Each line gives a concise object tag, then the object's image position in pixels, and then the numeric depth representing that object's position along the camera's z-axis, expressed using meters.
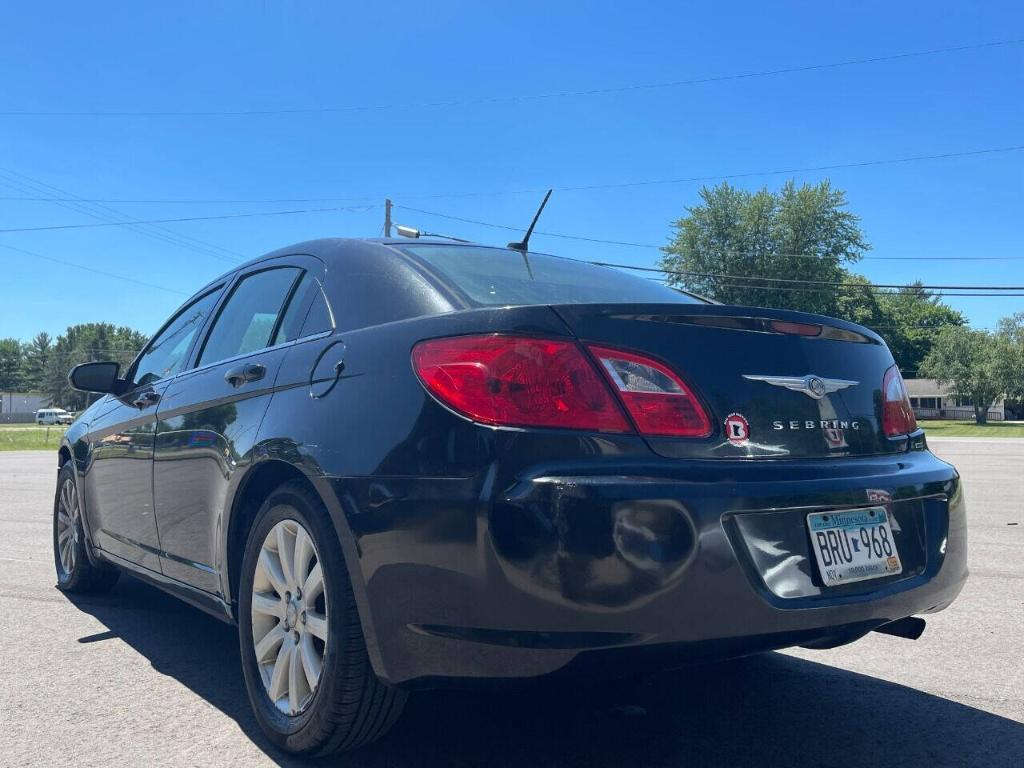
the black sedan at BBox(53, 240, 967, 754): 2.16
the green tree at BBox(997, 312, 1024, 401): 72.19
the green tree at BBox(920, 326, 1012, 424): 72.50
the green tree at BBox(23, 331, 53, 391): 145.62
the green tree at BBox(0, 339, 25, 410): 156.00
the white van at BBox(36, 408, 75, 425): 96.84
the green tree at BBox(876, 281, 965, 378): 94.31
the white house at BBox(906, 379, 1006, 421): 86.44
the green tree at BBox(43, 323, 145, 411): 132.75
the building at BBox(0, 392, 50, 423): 130.00
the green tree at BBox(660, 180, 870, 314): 58.06
